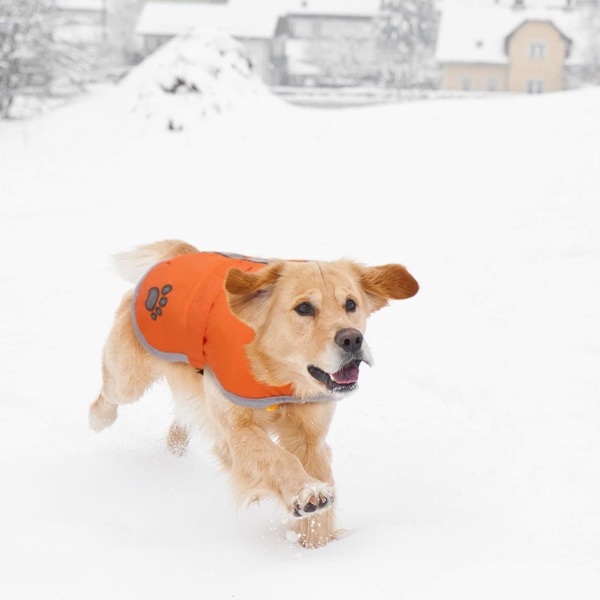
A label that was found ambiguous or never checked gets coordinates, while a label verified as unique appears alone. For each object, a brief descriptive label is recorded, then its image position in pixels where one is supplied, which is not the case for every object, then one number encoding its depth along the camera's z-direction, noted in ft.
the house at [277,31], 126.62
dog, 10.53
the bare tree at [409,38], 120.06
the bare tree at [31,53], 53.98
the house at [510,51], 118.32
